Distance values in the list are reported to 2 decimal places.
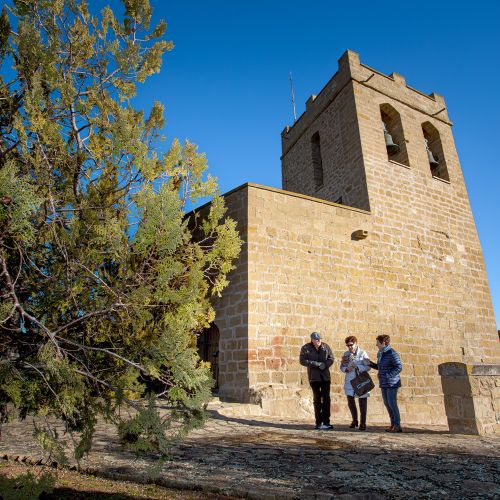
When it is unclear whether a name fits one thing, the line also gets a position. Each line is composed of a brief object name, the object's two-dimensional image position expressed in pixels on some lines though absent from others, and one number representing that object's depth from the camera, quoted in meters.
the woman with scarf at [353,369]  5.67
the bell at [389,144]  11.27
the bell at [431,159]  12.20
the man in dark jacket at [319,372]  5.66
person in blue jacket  5.55
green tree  2.62
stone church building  7.18
